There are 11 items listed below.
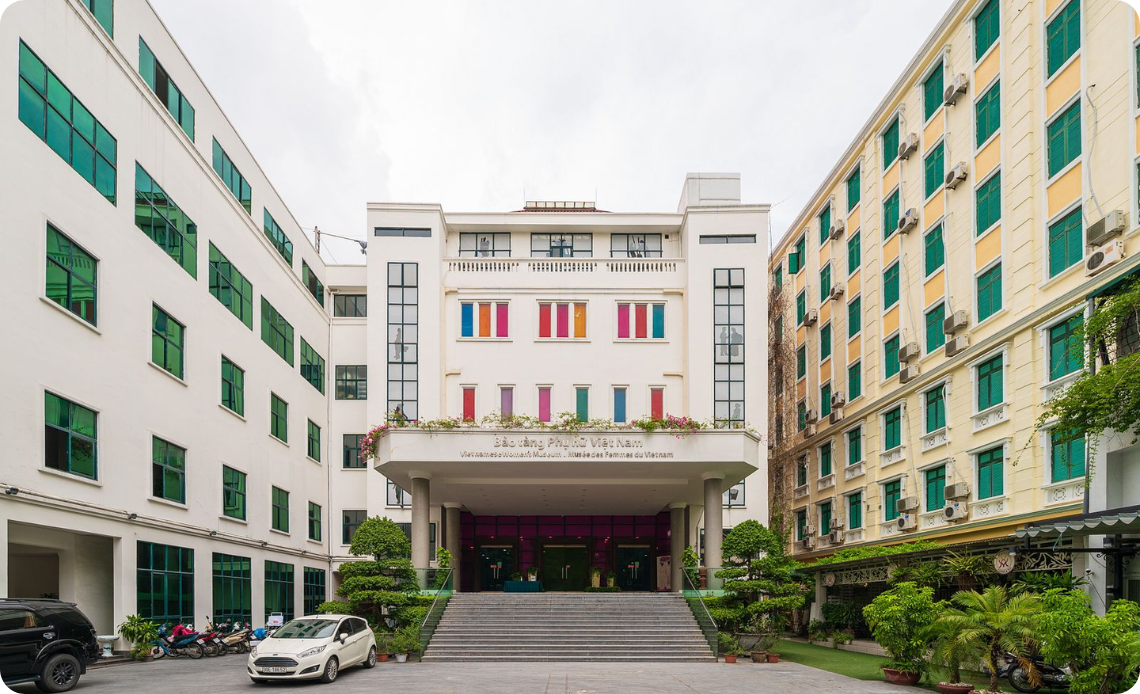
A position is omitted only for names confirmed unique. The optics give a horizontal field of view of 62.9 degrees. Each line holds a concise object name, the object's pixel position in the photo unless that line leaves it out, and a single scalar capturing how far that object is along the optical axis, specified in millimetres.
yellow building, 19109
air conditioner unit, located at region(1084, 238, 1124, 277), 17891
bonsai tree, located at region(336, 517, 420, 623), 22203
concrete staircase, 21328
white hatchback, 16266
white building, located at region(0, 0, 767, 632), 18125
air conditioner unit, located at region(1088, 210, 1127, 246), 17844
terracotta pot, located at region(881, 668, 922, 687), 16203
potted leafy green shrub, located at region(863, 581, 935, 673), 15609
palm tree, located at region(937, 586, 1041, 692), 13797
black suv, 13680
